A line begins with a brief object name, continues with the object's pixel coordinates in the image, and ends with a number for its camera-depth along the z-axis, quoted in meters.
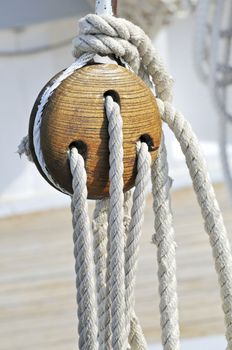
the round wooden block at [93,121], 1.52
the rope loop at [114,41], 1.56
